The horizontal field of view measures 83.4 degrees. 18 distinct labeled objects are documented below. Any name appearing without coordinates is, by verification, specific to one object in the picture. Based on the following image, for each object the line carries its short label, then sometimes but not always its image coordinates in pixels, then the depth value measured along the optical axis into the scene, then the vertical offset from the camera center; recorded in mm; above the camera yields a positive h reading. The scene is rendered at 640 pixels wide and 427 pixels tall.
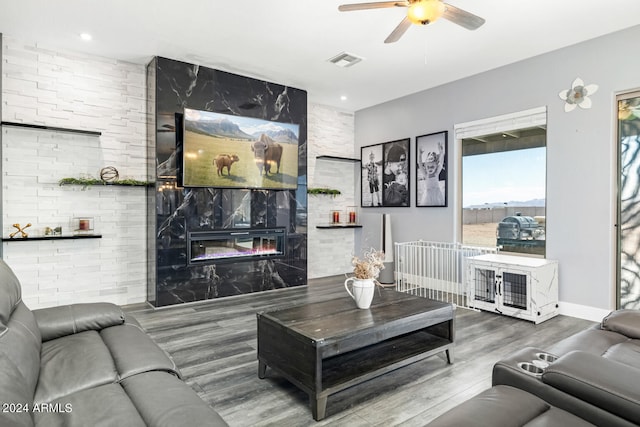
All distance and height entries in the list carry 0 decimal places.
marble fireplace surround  4406 +91
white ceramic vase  2676 -598
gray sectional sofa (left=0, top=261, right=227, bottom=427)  1247 -736
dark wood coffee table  2135 -846
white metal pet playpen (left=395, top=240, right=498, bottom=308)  4973 -848
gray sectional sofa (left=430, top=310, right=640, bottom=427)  1199 -678
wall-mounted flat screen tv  4547 +811
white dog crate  3785 -830
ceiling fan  2578 +1490
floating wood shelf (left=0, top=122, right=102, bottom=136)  3788 +897
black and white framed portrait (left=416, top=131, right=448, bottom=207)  5316 +636
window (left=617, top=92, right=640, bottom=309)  3656 +104
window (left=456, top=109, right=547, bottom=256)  4387 +367
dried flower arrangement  2691 -426
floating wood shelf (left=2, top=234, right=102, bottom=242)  3743 -301
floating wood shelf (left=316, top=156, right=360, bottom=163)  6336 +952
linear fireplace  4664 -474
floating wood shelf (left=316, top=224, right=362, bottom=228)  6375 -264
